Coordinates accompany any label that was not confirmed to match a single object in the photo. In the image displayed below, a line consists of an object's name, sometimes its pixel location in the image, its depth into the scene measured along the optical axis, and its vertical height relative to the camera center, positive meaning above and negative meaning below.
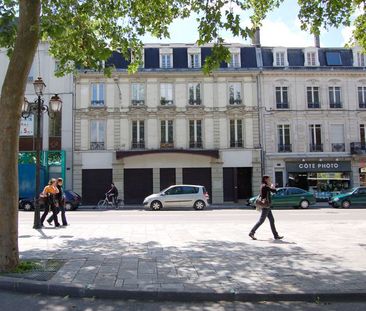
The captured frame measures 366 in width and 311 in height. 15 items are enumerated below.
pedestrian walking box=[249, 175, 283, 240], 10.80 -0.52
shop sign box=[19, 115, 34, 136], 31.75 +4.55
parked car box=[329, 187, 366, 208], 26.52 -1.11
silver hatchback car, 24.92 -0.80
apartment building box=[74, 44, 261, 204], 31.67 +4.02
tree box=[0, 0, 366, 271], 7.00 +3.48
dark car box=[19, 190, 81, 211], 25.69 -0.90
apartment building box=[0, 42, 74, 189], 31.55 +4.55
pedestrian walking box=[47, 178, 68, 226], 14.26 -0.49
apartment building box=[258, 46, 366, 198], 32.06 +4.39
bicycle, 28.29 -1.14
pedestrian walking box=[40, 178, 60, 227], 13.98 -0.41
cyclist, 28.30 -0.52
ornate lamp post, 13.55 +2.72
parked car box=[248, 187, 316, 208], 26.06 -0.97
